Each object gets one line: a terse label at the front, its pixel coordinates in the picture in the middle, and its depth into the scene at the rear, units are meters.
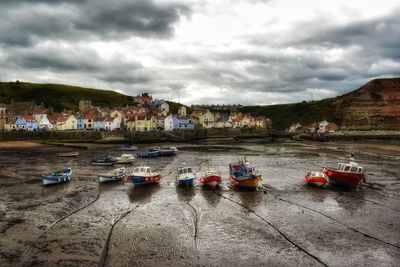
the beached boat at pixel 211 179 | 36.59
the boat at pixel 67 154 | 67.62
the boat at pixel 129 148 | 80.44
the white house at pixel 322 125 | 159.75
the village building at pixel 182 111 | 183.82
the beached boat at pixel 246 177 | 34.56
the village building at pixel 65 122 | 130.12
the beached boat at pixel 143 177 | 37.06
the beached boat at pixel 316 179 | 36.78
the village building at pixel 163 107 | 191.12
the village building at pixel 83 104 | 181.68
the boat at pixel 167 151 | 71.36
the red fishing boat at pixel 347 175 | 35.34
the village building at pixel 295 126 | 191.43
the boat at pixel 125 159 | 57.65
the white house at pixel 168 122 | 140.25
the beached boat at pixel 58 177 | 37.28
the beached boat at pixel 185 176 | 37.09
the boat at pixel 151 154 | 69.44
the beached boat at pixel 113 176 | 39.44
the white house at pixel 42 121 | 129.38
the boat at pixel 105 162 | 54.50
